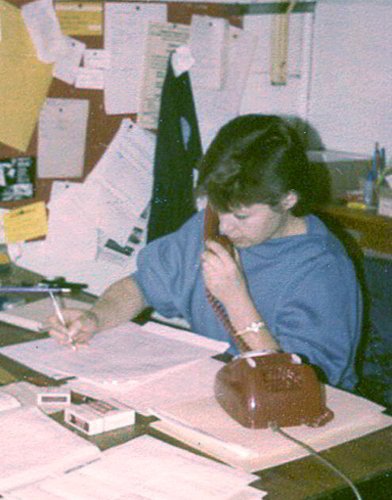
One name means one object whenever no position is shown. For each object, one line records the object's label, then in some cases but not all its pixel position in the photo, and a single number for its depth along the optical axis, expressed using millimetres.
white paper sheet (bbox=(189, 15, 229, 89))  2432
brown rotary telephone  1102
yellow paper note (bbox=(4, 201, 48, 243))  2135
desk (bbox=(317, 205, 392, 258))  2115
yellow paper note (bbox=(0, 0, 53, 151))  2014
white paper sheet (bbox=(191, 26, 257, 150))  2518
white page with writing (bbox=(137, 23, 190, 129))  2332
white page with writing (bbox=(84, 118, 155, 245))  2324
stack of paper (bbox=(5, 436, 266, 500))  915
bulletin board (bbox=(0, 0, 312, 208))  2139
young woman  1405
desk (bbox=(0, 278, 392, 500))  958
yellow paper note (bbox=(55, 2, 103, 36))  2113
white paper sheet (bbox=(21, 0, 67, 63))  2043
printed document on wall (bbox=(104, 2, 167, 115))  2238
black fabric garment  2369
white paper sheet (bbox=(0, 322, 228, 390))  1299
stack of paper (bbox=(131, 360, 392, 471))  1043
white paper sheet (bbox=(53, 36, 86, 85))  2139
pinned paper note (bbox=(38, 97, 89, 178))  2150
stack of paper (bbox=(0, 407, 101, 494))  958
